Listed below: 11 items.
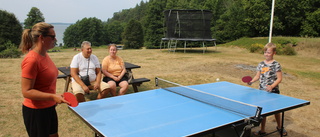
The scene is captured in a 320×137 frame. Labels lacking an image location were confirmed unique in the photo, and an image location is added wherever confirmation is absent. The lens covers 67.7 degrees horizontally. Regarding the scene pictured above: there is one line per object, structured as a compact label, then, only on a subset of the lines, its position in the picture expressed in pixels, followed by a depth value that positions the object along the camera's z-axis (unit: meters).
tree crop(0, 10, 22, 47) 27.44
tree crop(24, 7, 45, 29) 45.44
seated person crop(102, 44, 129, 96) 5.49
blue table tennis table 2.21
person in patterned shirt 4.00
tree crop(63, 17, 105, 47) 73.56
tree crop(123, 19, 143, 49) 57.19
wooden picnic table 5.67
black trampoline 18.36
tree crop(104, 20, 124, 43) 82.56
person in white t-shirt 4.96
